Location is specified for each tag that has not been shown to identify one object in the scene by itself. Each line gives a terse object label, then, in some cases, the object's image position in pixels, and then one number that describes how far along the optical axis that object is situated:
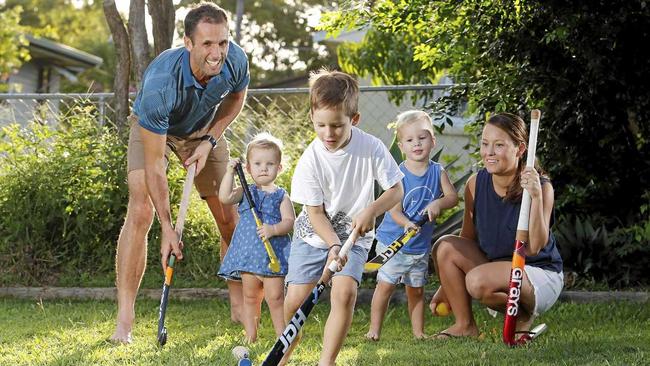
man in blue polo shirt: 5.79
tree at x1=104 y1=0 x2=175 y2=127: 9.25
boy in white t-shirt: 4.74
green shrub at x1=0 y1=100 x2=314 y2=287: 8.18
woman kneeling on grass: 5.56
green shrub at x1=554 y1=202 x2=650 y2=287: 7.61
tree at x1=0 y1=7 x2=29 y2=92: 23.91
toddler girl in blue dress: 5.87
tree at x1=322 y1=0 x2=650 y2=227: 6.85
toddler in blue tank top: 5.98
